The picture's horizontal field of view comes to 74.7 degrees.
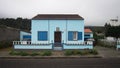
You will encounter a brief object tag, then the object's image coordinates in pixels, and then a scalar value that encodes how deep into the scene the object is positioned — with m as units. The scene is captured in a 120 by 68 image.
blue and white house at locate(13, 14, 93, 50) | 10.54
